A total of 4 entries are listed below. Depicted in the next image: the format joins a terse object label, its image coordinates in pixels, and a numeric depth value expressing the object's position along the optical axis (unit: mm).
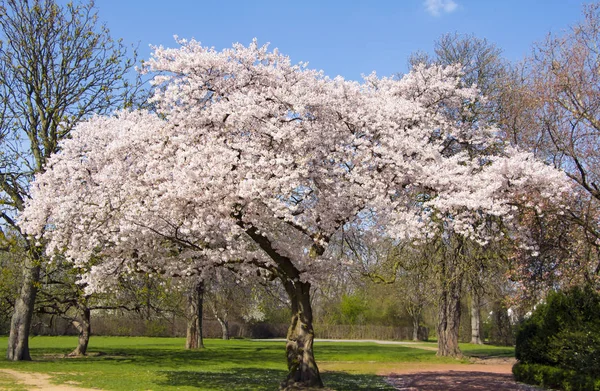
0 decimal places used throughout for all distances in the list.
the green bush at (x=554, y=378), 12906
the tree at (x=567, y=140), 12680
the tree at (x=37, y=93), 20469
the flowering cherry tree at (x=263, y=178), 12312
